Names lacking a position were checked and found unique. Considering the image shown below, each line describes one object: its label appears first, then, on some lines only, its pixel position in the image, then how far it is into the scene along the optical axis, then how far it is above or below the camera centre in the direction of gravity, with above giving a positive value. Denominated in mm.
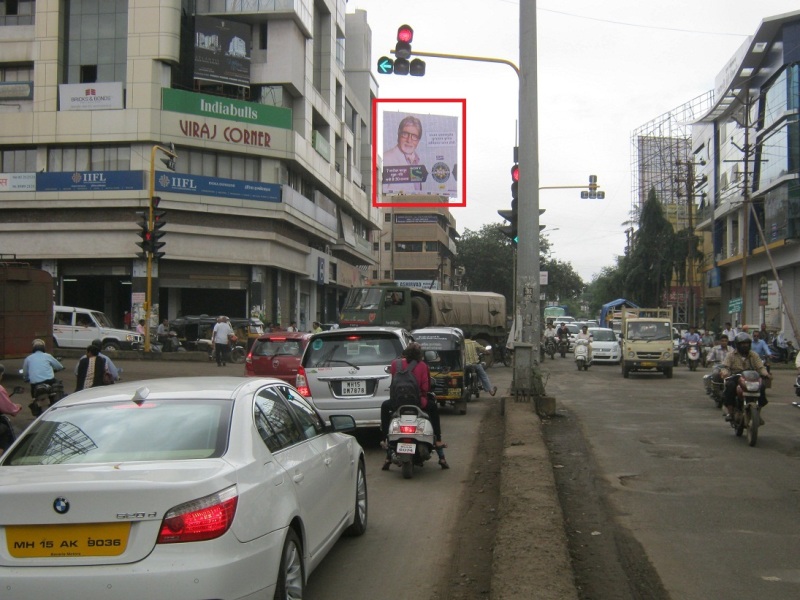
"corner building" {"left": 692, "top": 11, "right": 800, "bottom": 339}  43312 +9709
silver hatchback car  11023 -636
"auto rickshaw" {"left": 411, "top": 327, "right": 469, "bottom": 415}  15305 -746
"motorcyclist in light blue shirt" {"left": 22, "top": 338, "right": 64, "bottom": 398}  12273 -700
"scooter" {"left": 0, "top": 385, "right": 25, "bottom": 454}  8031 -1121
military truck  29203 +617
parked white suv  29578 -306
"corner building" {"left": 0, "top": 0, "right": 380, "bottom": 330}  38719 +8851
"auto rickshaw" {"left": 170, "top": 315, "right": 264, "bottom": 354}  33562 -180
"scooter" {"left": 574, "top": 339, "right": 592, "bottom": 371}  29730 -977
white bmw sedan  3582 -835
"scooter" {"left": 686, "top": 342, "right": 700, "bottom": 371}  29422 -1010
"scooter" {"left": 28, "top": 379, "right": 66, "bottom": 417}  11383 -1057
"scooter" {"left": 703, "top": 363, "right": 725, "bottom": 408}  14828 -1072
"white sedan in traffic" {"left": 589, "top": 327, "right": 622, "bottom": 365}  33906 -937
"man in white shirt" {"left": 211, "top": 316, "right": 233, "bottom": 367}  27469 -553
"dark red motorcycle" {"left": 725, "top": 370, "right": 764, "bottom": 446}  11341 -1024
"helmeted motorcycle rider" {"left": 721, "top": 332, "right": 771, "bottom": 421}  11883 -531
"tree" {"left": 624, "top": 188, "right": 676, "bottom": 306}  60844 +5407
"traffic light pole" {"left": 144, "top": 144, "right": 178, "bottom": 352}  26344 +1947
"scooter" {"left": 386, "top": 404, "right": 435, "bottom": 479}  9047 -1286
